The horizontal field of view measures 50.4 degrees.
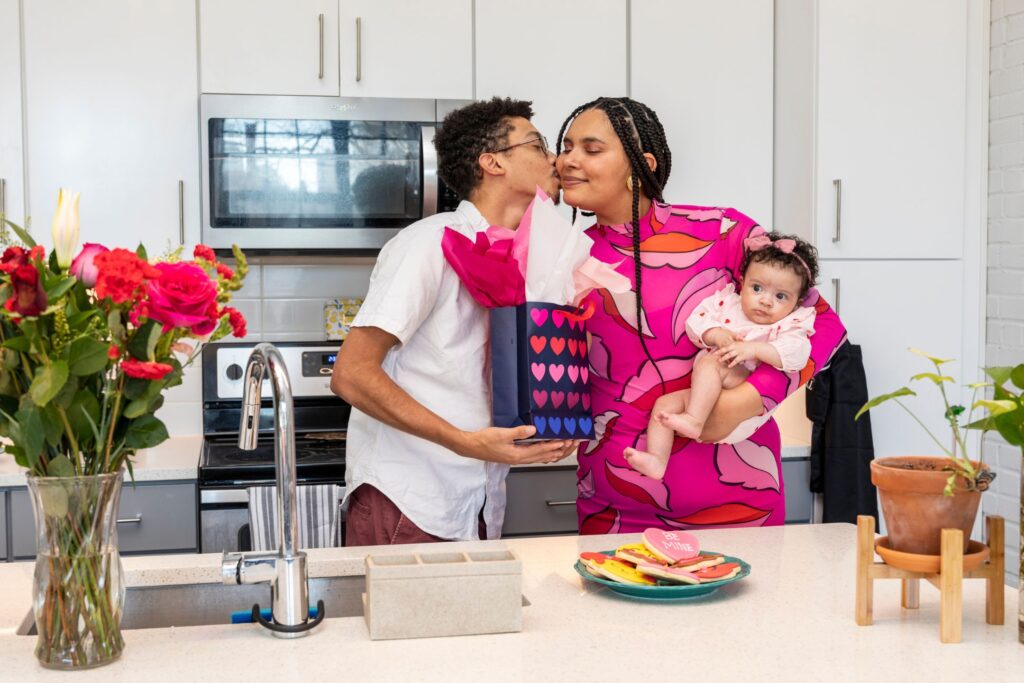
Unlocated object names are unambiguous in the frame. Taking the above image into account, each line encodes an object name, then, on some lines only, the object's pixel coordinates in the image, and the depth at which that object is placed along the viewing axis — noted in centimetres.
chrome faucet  130
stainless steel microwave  295
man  190
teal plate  144
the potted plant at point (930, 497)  129
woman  207
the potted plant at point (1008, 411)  126
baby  200
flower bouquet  115
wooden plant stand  128
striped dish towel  218
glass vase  119
